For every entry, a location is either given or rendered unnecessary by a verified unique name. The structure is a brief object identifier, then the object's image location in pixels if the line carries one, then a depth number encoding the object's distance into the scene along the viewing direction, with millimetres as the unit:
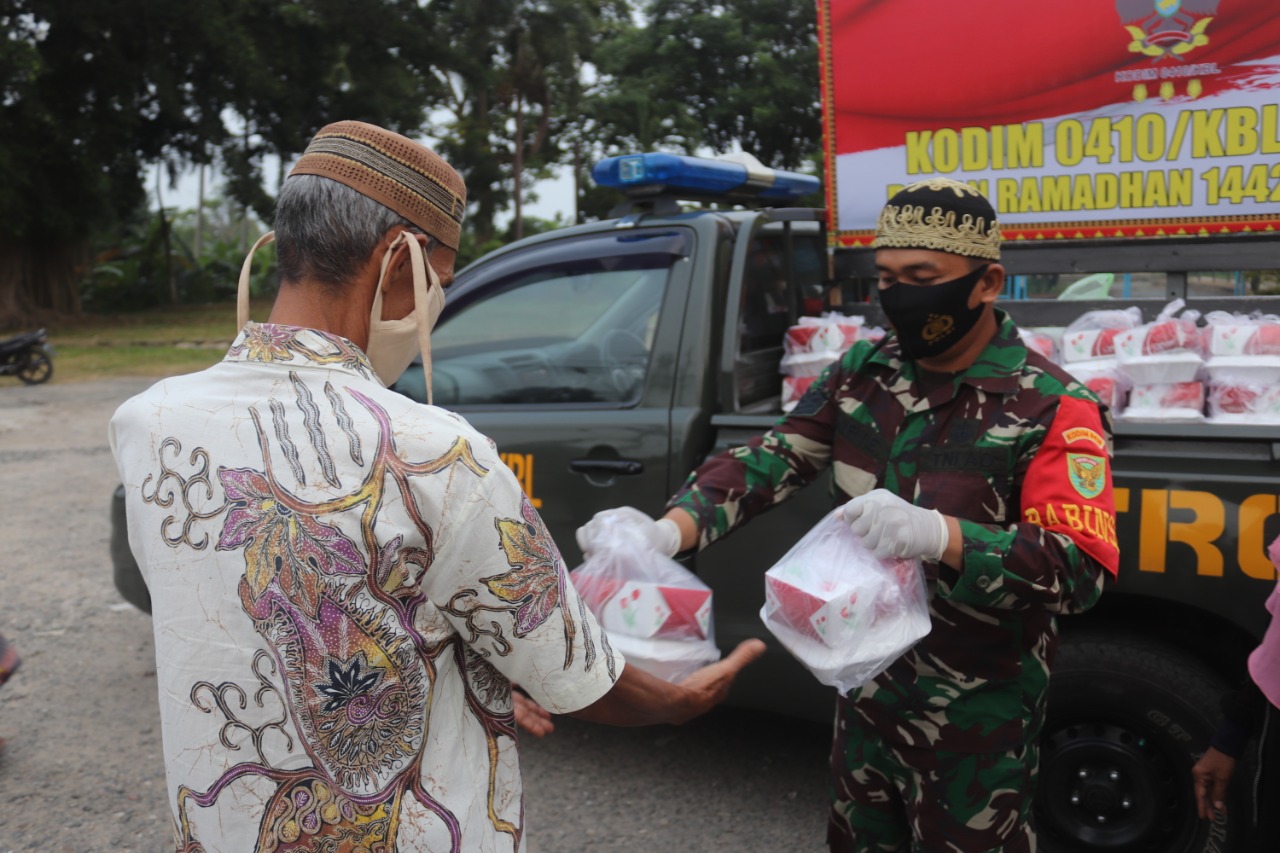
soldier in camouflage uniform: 1770
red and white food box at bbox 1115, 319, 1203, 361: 2859
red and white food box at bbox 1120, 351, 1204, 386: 2803
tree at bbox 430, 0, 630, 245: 25156
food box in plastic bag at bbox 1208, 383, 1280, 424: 2711
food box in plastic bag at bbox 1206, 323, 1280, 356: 2779
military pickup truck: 2574
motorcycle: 14328
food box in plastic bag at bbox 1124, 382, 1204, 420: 2779
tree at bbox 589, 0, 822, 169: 24938
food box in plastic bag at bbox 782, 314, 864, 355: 3369
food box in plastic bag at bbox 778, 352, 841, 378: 3357
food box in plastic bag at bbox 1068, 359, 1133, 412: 2889
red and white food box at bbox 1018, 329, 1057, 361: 3109
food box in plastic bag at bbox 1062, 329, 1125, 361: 3041
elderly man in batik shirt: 1193
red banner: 3168
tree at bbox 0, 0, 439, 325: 20625
